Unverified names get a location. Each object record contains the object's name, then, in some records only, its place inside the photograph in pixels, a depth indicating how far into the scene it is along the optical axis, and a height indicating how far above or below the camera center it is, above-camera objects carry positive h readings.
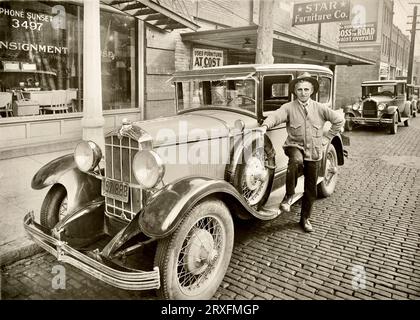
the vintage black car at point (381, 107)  12.91 +0.03
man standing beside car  4.04 -0.32
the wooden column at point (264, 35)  7.27 +1.41
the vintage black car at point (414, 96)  17.47 +0.69
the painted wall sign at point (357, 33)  24.12 +5.03
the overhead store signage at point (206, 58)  10.81 +1.44
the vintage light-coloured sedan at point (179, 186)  2.62 -0.74
